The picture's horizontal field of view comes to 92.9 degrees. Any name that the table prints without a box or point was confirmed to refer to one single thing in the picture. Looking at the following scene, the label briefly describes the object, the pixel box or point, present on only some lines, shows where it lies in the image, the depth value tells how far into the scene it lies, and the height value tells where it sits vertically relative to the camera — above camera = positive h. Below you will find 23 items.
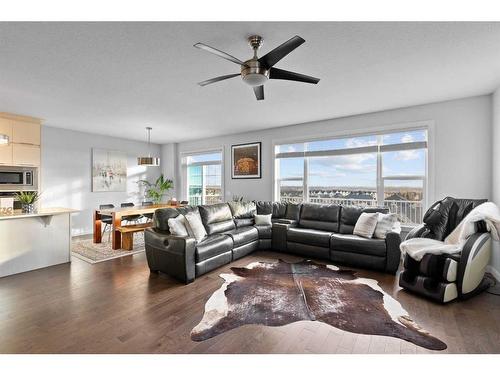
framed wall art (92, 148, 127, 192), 6.45 +0.45
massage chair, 2.54 -0.97
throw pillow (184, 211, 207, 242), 3.59 -0.64
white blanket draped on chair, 2.64 -0.61
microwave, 4.00 +0.15
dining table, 4.63 -0.65
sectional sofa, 3.27 -0.85
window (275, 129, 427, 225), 4.28 +0.29
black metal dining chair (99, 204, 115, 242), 5.10 -0.71
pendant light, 5.52 +0.59
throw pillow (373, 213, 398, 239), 3.65 -0.61
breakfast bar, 3.38 -0.81
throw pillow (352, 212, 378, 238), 3.76 -0.64
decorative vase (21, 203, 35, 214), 3.67 -0.33
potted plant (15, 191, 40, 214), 3.68 -0.25
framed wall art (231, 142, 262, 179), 6.14 +0.67
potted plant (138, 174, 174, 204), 7.37 -0.03
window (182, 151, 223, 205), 7.18 +0.28
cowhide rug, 2.11 -1.27
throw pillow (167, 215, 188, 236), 3.37 -0.59
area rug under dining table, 4.13 -1.22
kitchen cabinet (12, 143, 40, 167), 4.07 +0.57
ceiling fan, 1.92 +1.09
